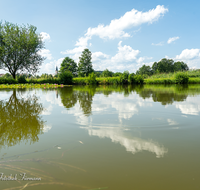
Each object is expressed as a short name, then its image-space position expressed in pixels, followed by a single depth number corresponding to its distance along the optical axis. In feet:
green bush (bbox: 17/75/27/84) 91.25
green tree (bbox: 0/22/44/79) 88.17
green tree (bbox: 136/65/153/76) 238.19
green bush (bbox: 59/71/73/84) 98.33
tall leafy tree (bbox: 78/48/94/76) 167.43
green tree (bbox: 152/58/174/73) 228.02
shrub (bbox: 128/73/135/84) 103.24
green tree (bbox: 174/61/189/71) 247.70
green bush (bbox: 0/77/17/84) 84.05
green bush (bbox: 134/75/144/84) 102.99
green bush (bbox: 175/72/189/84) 95.14
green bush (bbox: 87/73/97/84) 103.79
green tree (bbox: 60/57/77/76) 176.96
